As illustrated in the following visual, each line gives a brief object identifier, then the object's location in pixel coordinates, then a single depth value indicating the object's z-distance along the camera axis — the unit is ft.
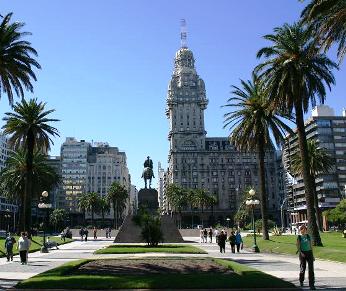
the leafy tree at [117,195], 503.73
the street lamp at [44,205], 155.63
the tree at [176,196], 509.15
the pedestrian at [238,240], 131.35
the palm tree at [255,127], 157.79
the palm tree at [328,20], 76.54
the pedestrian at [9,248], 98.53
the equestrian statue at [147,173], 238.48
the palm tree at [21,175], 231.30
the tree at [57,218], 525.75
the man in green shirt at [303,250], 52.85
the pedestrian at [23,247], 89.21
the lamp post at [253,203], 129.70
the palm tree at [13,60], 105.81
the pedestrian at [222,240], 127.13
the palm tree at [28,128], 177.37
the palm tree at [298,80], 121.39
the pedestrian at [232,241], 127.65
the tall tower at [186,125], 633.61
